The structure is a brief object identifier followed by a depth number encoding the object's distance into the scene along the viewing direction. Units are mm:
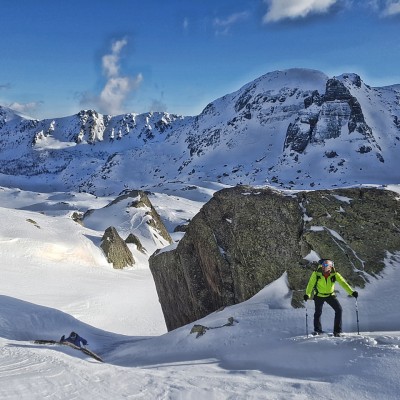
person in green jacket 10703
